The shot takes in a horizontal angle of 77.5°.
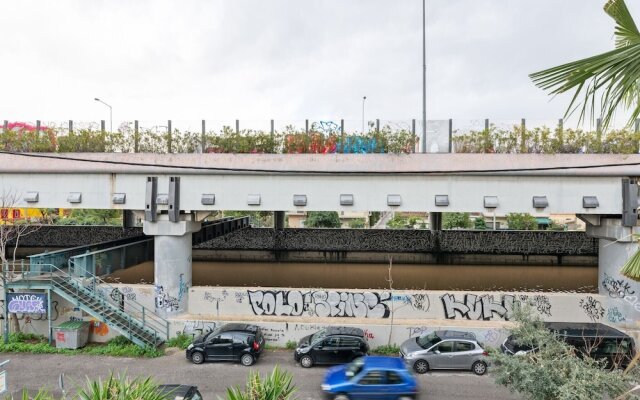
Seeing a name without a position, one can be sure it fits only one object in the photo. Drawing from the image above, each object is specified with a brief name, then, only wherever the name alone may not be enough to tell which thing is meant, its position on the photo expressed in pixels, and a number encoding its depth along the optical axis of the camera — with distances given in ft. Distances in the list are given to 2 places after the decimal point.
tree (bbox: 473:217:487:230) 168.32
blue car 36.58
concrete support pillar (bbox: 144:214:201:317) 54.29
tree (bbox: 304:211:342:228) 170.71
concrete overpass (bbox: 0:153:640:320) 53.88
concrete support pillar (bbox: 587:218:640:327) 51.60
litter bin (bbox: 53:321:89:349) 48.98
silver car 43.70
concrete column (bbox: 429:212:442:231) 121.54
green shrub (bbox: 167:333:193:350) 50.78
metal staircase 49.01
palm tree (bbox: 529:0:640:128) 11.76
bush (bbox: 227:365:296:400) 21.45
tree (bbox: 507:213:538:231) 166.09
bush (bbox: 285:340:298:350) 50.64
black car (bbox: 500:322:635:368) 41.96
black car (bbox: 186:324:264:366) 45.60
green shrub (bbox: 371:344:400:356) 48.93
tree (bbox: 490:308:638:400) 23.32
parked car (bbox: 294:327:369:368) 44.96
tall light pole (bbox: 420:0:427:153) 57.11
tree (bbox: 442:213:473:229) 173.99
